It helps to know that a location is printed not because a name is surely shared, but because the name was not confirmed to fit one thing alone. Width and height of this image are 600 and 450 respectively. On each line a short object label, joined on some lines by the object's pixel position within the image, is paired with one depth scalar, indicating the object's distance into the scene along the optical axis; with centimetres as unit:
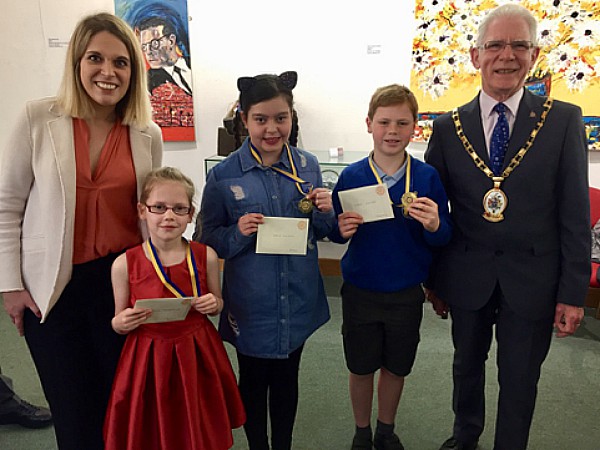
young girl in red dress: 164
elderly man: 171
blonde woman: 159
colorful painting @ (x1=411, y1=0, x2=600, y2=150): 360
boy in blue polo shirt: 182
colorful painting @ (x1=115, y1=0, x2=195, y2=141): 420
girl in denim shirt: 170
